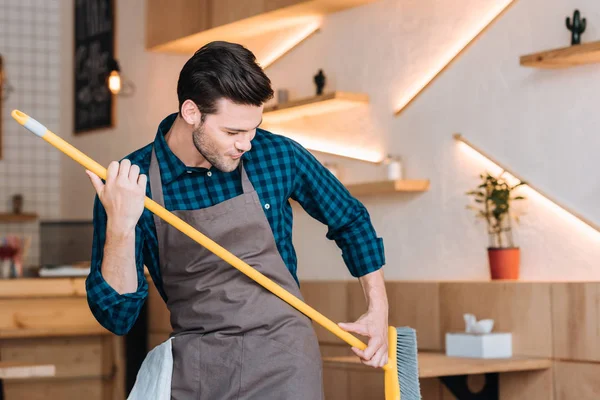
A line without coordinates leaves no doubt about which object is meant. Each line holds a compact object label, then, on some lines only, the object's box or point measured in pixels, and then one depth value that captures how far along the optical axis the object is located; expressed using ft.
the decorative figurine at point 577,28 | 9.84
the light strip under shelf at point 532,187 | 9.99
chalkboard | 19.10
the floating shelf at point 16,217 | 19.75
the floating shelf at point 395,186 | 12.07
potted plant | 10.57
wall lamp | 17.21
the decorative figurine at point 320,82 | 13.50
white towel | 5.75
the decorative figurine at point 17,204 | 20.07
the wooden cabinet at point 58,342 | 14.34
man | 5.66
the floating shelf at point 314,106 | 12.88
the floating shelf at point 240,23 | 13.53
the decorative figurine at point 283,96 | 14.26
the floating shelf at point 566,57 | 9.39
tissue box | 10.02
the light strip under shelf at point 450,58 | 11.21
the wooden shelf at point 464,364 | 9.10
